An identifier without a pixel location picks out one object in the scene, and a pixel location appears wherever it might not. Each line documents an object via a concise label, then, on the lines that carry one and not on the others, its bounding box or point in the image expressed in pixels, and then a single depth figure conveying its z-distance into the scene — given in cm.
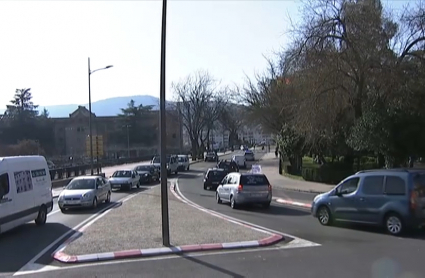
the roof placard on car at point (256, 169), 3369
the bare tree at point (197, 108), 10031
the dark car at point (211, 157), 9062
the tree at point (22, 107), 7875
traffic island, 1184
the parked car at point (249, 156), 8386
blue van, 1402
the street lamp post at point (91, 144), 4725
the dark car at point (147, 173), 4562
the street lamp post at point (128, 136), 10319
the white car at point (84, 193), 2323
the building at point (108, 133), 9381
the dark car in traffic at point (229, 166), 4703
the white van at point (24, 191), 1528
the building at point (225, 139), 7015
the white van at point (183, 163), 6519
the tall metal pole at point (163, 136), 1258
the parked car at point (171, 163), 5753
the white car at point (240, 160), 6488
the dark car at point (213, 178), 3622
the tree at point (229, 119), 11076
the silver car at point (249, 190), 2280
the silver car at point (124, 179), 3700
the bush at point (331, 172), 3703
